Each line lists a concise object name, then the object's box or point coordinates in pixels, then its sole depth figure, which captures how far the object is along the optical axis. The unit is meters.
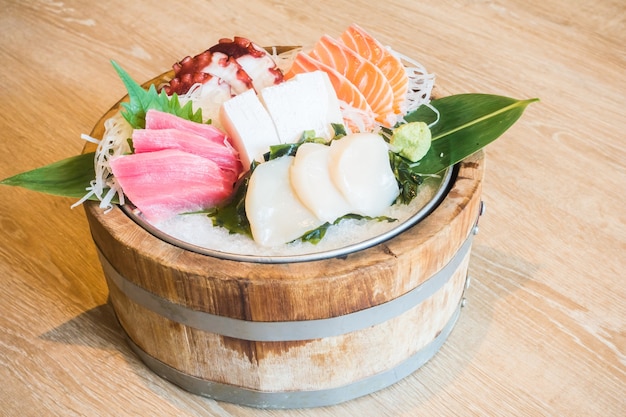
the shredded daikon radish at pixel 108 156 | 0.88
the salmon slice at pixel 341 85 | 0.93
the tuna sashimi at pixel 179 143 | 0.88
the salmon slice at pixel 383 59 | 0.95
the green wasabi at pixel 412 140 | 0.89
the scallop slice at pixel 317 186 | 0.85
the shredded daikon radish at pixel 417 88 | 0.95
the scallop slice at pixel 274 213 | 0.85
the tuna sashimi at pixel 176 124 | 0.88
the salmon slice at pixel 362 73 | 0.94
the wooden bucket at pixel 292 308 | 0.82
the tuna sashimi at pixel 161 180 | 0.87
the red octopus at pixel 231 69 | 0.94
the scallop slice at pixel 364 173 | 0.86
